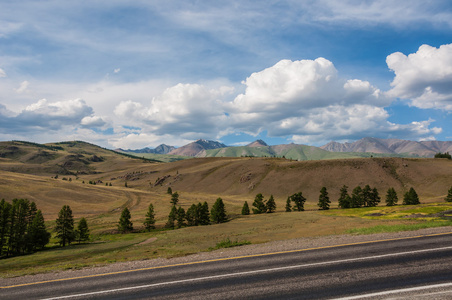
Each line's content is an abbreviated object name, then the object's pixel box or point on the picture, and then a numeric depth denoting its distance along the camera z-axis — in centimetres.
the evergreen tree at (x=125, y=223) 8475
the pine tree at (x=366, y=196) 11119
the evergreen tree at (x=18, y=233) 5869
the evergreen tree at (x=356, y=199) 10788
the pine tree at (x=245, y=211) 10450
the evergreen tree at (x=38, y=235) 6084
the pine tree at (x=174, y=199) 13788
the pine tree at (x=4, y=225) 5884
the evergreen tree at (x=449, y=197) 9931
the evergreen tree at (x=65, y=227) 6719
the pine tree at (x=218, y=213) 9075
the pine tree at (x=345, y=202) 10794
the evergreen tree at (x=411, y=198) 10425
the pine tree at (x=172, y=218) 8862
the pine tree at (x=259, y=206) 10571
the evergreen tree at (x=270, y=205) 10844
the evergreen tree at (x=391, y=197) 10812
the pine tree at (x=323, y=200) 10946
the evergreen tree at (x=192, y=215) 8988
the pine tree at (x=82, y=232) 6975
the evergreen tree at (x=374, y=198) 11125
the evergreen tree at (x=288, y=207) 10909
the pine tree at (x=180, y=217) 8800
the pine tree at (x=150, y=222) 8734
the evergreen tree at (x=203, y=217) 8982
